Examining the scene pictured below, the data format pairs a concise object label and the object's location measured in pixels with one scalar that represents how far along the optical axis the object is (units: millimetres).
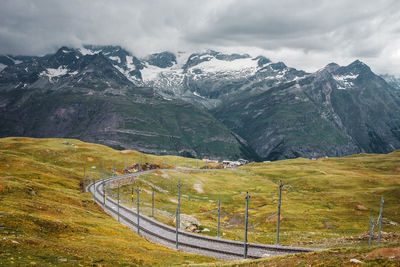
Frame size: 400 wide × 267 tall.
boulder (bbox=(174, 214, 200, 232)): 82875
